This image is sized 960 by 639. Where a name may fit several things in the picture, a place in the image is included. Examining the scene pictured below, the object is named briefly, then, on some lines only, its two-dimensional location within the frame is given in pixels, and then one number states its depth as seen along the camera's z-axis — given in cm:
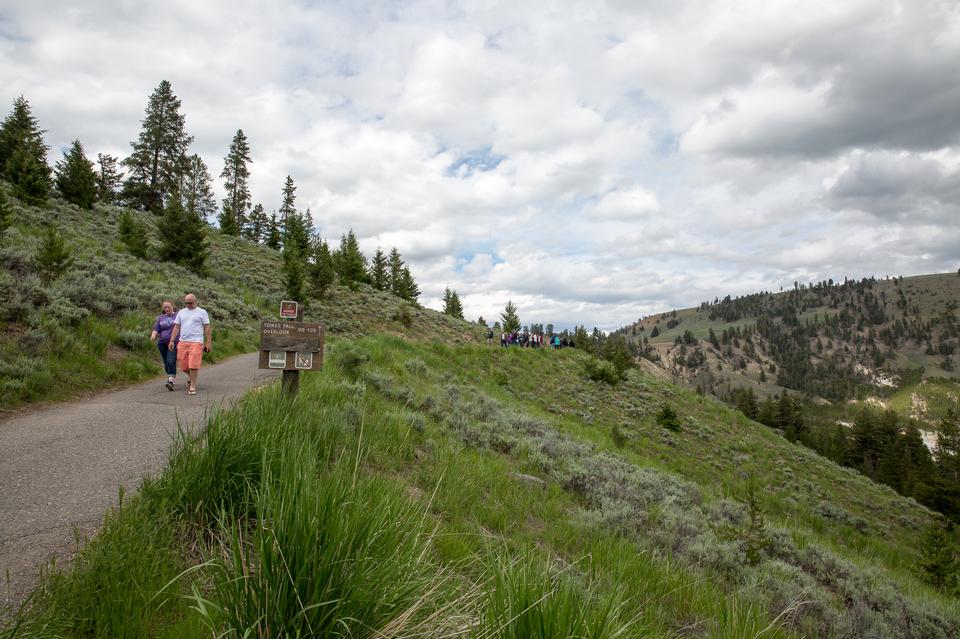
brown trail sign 618
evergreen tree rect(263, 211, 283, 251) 5397
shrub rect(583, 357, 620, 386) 2444
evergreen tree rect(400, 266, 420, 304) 4575
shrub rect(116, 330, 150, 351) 1092
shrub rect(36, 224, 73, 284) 1215
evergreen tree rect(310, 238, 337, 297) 2967
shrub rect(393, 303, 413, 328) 3128
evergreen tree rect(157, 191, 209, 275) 2461
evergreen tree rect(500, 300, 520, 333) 4197
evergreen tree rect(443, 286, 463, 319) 5450
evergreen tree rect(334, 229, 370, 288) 3653
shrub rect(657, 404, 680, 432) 1988
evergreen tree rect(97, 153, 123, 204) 4794
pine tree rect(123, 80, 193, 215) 4325
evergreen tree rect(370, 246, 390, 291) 4772
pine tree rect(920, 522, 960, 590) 916
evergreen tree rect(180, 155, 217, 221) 5582
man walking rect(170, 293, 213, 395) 856
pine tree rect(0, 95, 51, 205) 2375
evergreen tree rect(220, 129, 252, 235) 5669
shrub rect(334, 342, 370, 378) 1039
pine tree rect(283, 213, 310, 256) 3932
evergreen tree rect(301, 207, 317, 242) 5817
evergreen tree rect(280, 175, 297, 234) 6184
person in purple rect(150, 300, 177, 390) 888
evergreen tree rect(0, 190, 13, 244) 1463
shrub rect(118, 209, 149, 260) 2322
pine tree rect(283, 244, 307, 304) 2723
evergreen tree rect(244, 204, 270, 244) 6291
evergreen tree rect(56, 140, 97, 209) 2998
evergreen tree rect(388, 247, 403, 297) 4864
